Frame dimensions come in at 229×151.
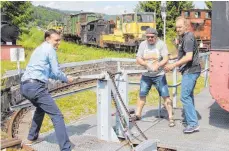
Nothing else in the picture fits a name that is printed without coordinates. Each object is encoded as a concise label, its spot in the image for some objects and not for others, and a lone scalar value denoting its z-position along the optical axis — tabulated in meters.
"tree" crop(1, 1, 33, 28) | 23.94
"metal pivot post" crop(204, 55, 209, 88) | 10.01
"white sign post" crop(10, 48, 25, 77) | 8.37
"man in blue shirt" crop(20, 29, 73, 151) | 4.73
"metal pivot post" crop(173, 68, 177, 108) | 7.08
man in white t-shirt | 5.84
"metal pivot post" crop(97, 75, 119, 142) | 5.13
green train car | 32.99
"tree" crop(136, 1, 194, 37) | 33.94
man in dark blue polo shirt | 5.59
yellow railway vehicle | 24.43
